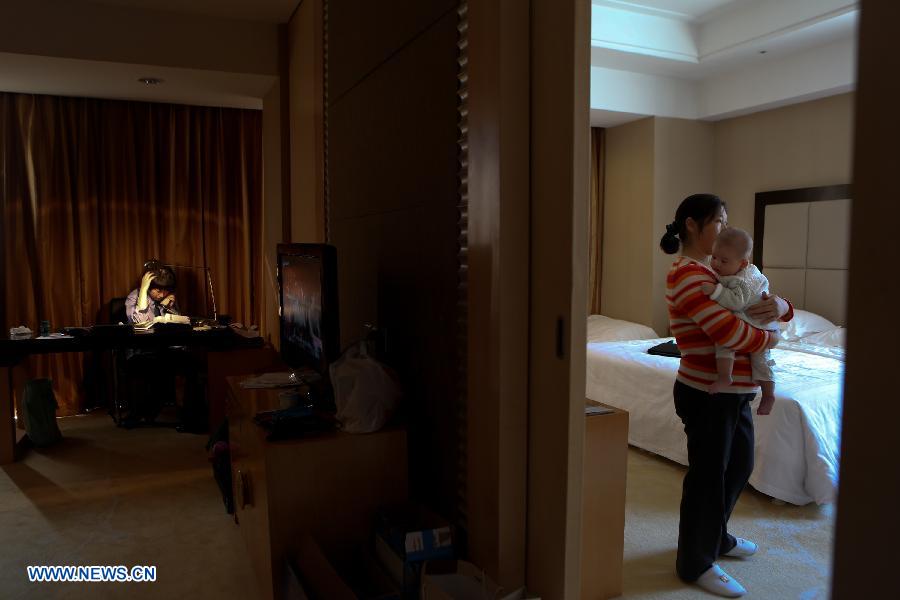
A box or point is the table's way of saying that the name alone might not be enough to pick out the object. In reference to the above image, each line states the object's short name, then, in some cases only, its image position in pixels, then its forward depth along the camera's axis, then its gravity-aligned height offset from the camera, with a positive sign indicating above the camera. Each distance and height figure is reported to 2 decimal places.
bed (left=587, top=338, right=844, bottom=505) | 2.98 -0.79
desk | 3.68 -0.51
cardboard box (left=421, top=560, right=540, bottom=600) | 1.61 -0.83
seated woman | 4.41 -0.71
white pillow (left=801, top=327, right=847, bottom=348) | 4.19 -0.52
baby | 2.18 -0.10
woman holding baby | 2.19 -0.44
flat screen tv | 2.23 -0.17
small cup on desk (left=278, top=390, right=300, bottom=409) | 2.31 -0.50
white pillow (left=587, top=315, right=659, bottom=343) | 5.20 -0.59
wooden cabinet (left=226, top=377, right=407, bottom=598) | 1.94 -0.71
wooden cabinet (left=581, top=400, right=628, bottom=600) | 2.06 -0.79
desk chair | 4.58 -0.77
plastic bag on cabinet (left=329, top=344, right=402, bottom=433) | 2.06 -0.43
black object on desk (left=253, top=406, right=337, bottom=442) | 2.01 -0.52
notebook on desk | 3.94 -0.43
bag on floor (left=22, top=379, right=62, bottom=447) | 3.98 -0.93
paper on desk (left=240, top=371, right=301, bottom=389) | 2.75 -0.52
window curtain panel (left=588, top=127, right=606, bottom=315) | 5.81 +0.47
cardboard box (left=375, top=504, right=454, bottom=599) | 1.74 -0.80
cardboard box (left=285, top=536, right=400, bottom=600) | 1.71 -0.90
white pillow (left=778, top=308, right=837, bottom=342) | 4.41 -0.46
